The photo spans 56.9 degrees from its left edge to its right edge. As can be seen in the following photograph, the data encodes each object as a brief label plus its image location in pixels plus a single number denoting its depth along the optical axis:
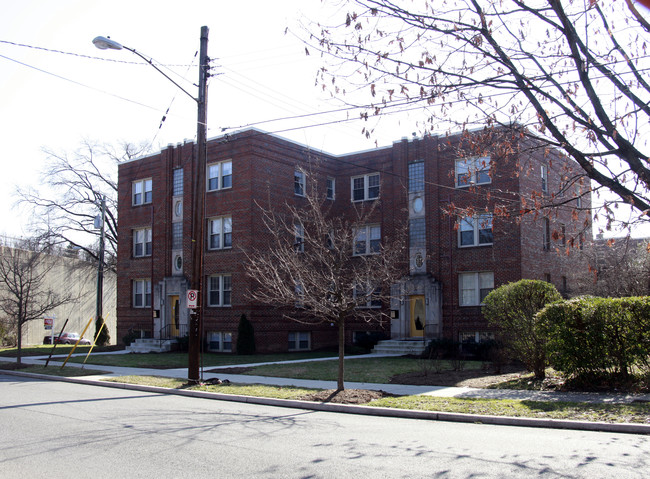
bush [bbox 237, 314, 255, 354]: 26.45
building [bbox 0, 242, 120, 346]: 44.75
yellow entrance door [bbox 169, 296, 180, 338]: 31.20
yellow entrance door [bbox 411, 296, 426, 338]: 27.62
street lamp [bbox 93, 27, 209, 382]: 15.52
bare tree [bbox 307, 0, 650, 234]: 6.88
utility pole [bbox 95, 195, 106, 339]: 36.66
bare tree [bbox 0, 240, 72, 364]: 21.83
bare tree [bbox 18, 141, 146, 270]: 44.56
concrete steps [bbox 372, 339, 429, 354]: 25.88
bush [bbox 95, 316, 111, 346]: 36.16
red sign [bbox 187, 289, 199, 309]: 15.42
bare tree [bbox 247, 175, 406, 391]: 13.20
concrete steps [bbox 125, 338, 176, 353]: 29.14
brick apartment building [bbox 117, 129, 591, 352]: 26.03
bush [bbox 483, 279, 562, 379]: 14.55
